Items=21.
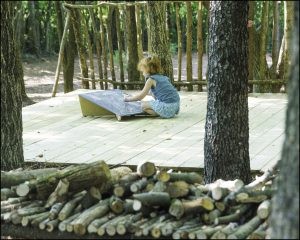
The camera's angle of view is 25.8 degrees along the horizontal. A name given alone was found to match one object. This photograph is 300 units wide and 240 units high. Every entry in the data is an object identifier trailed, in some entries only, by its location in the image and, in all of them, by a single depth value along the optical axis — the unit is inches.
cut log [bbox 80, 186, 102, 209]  158.7
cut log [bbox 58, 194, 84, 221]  153.7
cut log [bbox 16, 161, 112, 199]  159.3
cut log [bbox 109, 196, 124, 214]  154.0
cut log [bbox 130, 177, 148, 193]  157.5
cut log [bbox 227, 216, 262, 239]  141.8
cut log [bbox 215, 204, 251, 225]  149.3
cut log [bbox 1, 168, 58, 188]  169.0
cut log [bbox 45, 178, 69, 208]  159.2
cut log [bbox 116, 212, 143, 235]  147.3
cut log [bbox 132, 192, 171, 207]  151.0
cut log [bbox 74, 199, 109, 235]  150.1
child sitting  297.4
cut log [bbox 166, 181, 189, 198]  155.6
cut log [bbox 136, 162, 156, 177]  161.2
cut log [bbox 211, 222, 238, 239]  141.6
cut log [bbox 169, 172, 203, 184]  163.0
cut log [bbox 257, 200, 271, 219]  146.9
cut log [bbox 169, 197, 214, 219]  149.6
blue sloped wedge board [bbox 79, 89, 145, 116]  303.9
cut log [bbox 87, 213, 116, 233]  149.3
